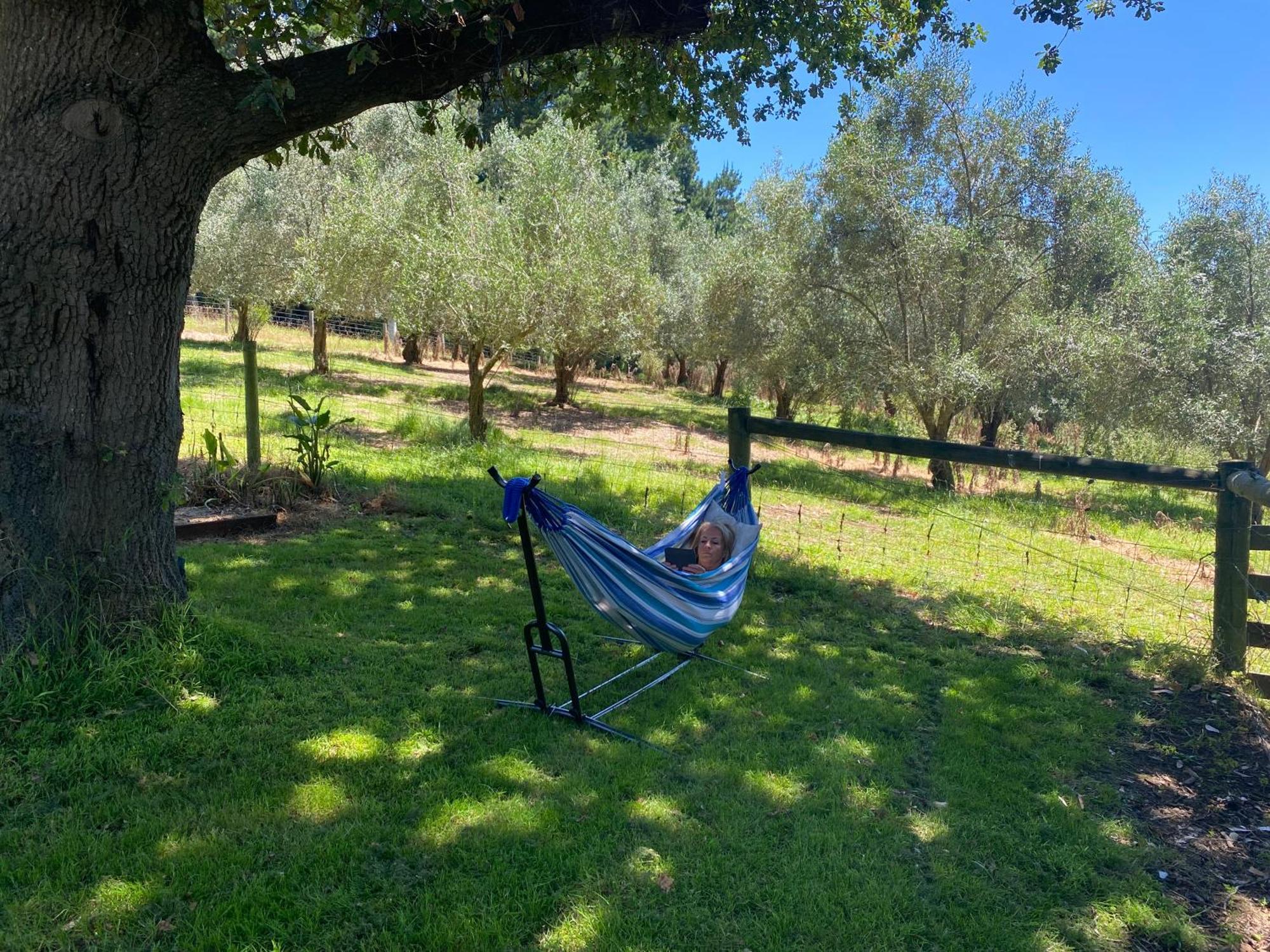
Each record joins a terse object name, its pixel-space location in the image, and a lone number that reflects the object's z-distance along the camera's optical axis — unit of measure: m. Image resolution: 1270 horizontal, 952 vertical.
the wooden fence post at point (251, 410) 7.27
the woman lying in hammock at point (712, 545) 4.95
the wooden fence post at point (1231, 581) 4.61
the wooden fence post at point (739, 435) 6.36
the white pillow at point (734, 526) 4.84
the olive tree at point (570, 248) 13.68
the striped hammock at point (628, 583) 3.58
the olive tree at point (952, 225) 12.59
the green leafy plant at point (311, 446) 7.05
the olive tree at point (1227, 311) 13.37
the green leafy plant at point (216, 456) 6.77
